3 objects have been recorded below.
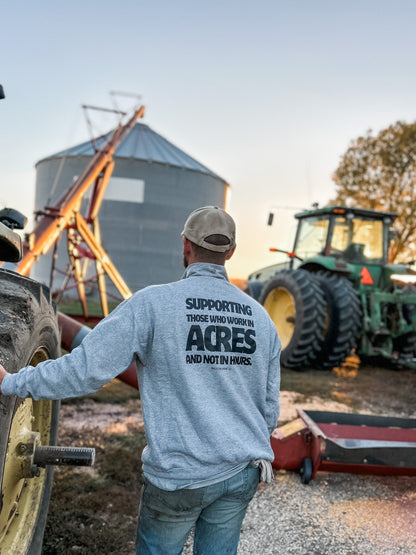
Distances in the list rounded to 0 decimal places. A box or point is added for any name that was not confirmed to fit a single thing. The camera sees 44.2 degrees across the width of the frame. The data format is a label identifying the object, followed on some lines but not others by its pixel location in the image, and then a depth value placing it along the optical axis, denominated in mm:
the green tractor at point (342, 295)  7547
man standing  1689
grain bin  20797
